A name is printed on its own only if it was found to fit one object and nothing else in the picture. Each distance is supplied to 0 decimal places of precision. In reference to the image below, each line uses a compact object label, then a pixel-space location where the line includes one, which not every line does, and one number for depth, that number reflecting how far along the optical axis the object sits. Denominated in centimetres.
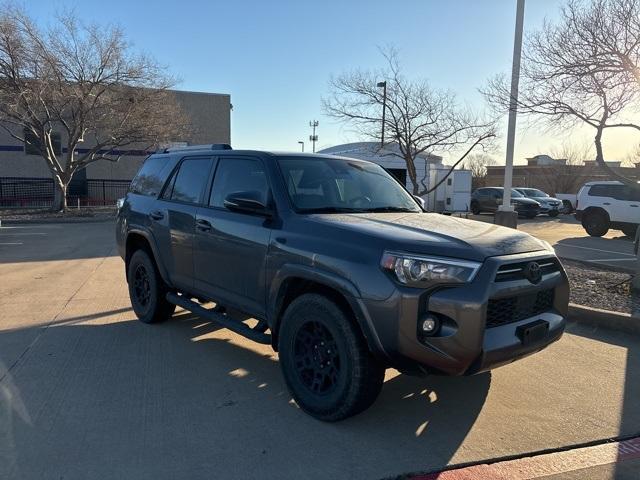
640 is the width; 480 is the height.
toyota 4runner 300
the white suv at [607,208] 1606
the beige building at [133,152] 2738
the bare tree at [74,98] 1711
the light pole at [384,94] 1588
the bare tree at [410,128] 1585
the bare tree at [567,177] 4166
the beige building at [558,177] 4166
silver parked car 2692
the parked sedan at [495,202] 2523
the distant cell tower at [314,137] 5847
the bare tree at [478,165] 5210
